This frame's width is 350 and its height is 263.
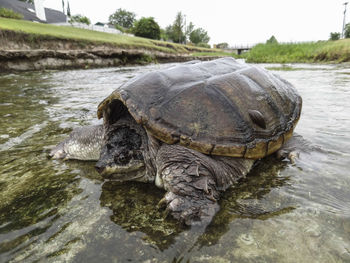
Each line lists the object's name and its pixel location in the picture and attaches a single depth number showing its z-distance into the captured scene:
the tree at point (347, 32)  32.74
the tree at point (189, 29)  62.62
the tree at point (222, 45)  69.19
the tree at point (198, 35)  63.22
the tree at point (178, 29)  53.81
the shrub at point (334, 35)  37.50
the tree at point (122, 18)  66.38
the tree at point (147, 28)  37.00
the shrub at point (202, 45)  59.75
